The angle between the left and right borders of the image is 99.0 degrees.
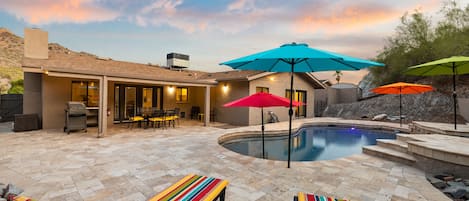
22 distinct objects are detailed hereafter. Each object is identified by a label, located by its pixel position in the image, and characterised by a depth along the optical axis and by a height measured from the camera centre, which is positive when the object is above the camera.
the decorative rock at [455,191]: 3.26 -1.48
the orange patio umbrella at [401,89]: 9.13 +0.65
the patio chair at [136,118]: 9.20 -0.80
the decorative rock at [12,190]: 2.49 -1.24
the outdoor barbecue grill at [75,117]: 7.55 -0.63
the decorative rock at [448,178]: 3.79 -1.44
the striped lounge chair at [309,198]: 2.11 -1.03
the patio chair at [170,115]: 9.55 -0.70
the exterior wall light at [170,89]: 12.28 +0.72
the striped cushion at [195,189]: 2.12 -1.02
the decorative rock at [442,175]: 3.91 -1.45
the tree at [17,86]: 13.52 +0.96
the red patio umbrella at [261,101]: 5.07 +0.01
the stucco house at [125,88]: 7.81 +0.69
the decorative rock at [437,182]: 3.57 -1.48
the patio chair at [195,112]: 13.44 -0.75
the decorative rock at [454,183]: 3.53 -1.45
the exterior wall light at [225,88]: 12.14 +0.80
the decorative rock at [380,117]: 13.49 -1.01
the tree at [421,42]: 12.04 +4.11
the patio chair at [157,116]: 9.14 -0.72
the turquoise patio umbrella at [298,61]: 3.33 +0.85
